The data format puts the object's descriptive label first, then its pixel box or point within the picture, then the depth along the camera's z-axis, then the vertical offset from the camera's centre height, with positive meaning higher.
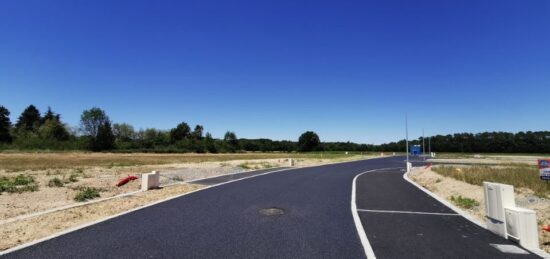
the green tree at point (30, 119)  121.90 +12.82
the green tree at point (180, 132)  149.25 +9.40
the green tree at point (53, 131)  104.62 +6.63
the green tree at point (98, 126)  111.96 +9.54
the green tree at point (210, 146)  123.69 +2.43
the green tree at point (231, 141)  138.29 +5.33
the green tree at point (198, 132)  156.30 +10.03
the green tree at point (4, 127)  94.06 +7.14
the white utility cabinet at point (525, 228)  5.77 -1.36
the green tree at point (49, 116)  129.10 +14.33
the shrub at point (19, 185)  12.90 -1.56
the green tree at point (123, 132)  145.25 +9.17
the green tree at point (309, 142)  154.12 +5.46
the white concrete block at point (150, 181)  13.22 -1.27
